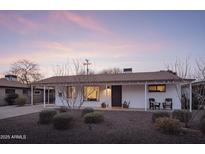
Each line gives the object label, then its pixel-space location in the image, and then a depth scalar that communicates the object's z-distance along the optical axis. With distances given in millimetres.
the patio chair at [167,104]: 15519
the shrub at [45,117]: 9500
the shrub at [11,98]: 20844
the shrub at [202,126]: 7393
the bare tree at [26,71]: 35406
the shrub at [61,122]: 8297
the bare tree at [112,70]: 40012
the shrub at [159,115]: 9547
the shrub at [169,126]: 7418
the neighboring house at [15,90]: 20781
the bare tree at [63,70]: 14328
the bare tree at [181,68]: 10602
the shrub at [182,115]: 9125
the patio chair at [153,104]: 15633
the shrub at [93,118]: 9312
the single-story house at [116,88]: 15617
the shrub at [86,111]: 11238
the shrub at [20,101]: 19812
